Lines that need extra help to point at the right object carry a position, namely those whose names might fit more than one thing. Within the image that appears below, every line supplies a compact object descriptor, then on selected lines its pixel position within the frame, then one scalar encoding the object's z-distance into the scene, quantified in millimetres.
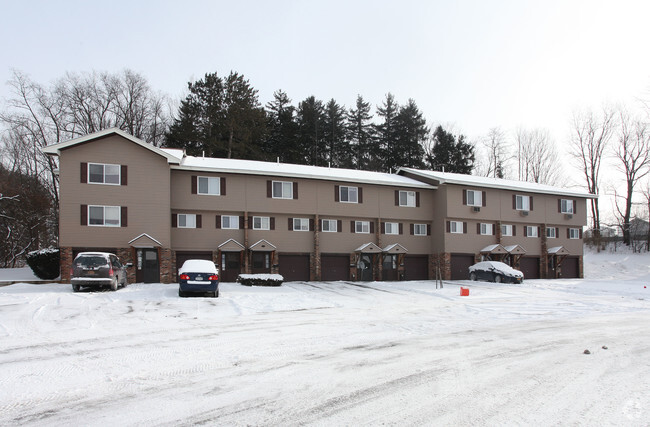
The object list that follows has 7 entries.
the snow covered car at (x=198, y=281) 19141
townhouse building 26531
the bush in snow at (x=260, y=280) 25406
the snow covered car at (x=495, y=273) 31516
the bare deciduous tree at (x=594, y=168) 54594
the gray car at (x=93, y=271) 19891
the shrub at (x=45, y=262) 26734
